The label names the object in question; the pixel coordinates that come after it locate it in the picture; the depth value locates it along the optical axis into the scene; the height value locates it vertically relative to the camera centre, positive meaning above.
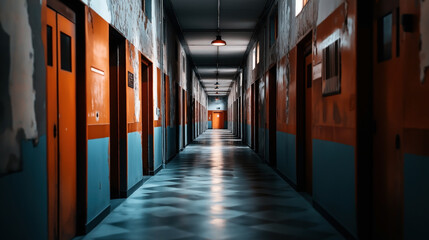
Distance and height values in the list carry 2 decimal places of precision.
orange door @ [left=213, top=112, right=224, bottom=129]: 39.88 -0.12
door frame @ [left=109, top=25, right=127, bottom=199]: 5.28 -0.02
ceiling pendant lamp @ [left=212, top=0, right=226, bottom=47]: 9.48 +1.93
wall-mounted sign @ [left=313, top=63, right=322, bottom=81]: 4.51 +0.57
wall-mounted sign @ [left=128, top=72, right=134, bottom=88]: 5.56 +0.59
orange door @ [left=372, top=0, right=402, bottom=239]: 2.82 -0.09
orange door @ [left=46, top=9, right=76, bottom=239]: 3.09 -0.04
